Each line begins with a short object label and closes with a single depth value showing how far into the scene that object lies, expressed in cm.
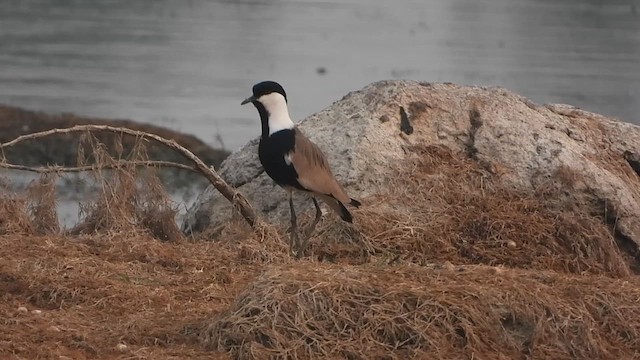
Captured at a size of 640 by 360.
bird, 1747
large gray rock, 1989
